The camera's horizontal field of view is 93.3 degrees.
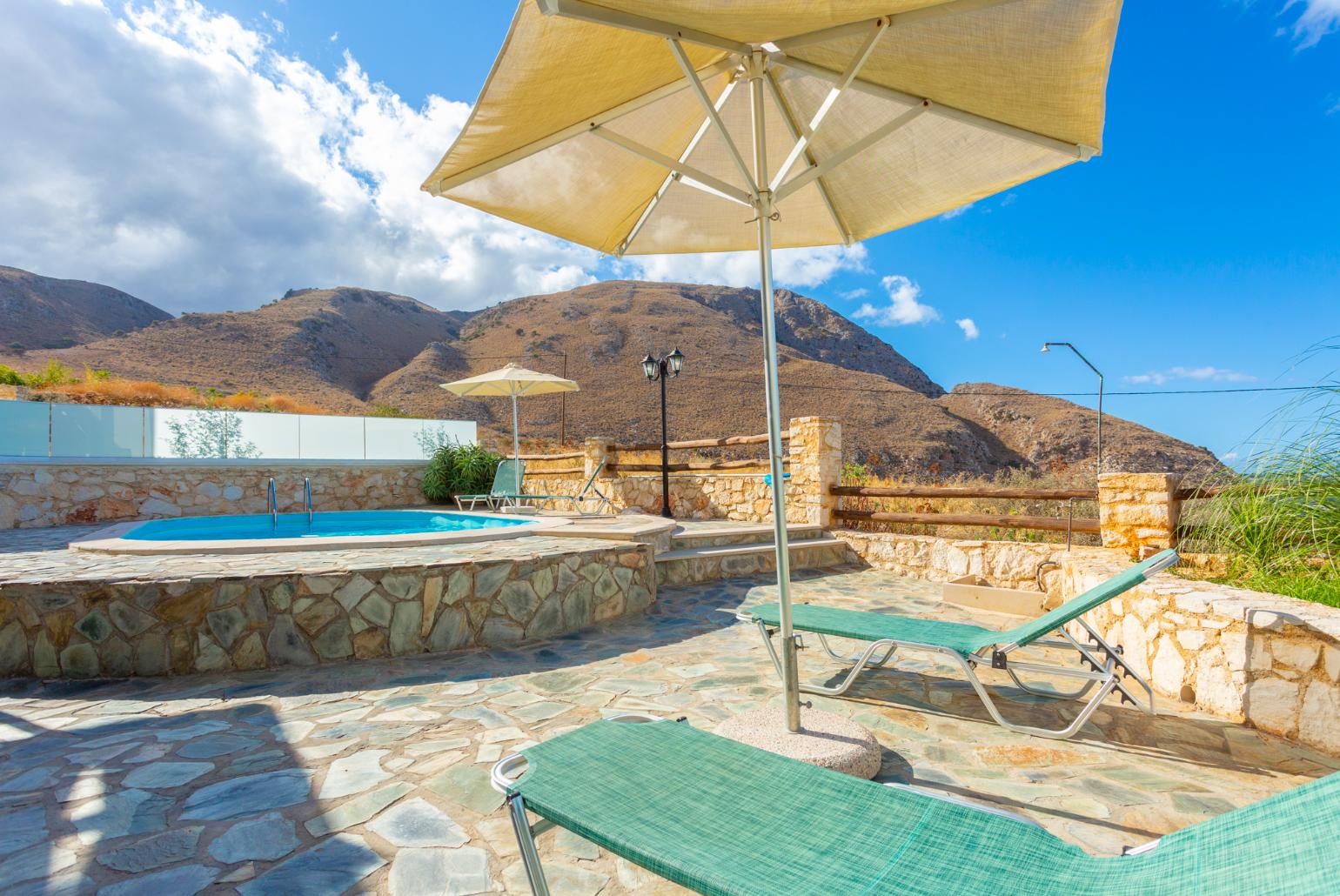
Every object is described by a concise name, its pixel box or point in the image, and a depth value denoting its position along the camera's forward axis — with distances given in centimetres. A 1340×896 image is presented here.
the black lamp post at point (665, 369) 930
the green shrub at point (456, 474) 1126
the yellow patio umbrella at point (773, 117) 204
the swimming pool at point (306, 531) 500
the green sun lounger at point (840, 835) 107
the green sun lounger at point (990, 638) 261
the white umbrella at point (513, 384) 989
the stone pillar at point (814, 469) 805
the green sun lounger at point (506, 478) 933
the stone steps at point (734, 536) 714
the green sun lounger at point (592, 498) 873
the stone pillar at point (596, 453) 1041
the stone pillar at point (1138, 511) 472
